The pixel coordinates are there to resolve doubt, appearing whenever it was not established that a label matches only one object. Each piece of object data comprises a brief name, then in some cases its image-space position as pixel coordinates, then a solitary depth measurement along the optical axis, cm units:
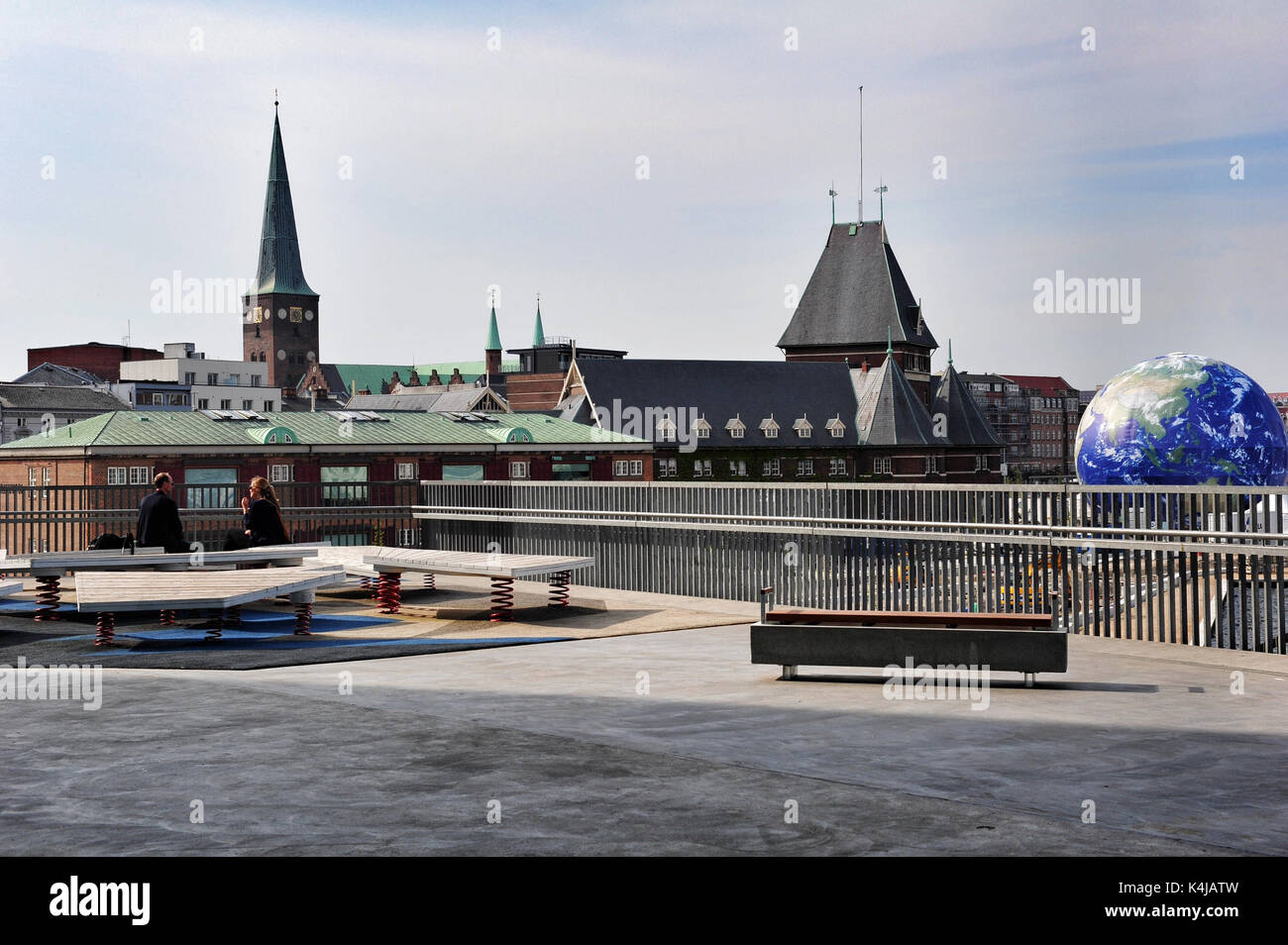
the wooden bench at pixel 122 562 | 1722
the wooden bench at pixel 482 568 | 1664
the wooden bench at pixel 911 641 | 1154
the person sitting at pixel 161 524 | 1833
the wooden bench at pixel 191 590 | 1362
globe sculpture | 2877
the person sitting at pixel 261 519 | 1917
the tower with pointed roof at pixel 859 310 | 13325
